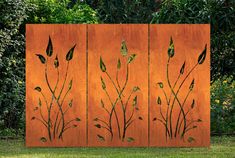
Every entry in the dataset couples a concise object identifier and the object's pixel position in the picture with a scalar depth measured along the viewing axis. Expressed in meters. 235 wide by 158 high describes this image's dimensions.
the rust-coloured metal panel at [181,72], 10.95
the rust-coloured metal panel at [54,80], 10.93
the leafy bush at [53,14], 13.49
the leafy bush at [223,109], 12.71
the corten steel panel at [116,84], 10.98
